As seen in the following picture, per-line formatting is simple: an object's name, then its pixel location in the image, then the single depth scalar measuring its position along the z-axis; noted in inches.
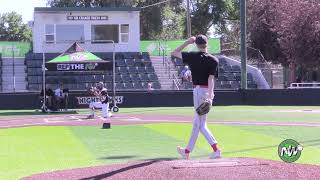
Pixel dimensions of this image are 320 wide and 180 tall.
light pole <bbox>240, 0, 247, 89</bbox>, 1371.8
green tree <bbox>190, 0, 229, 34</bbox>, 2902.1
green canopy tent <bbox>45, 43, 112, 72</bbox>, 1088.2
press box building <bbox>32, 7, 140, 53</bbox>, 1668.3
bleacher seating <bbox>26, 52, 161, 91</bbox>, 1501.0
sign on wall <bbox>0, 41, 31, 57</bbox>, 1660.9
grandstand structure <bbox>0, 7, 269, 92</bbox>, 1551.4
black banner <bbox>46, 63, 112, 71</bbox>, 1089.4
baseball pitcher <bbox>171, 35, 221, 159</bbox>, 380.2
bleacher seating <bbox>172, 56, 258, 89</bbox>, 1582.2
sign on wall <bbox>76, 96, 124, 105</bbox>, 1289.4
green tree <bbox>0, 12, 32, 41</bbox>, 3696.9
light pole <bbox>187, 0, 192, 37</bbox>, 2355.8
